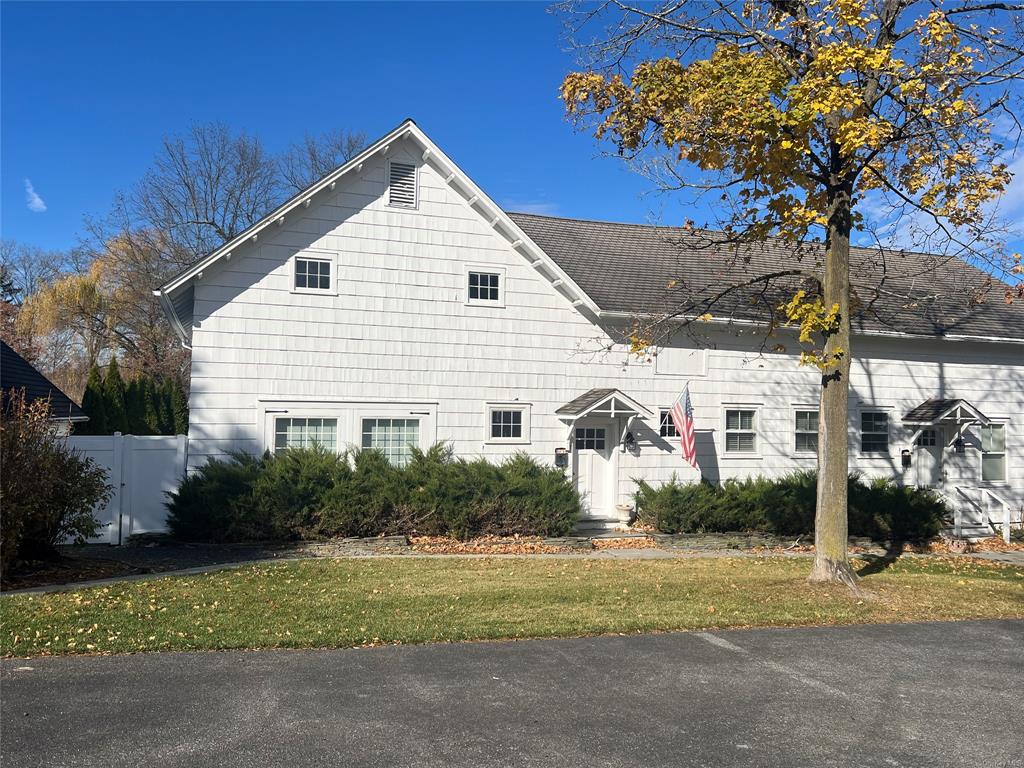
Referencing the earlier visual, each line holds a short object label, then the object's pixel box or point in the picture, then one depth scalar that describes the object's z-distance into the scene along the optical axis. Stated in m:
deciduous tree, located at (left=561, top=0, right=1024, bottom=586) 10.61
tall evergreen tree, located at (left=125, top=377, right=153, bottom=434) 28.12
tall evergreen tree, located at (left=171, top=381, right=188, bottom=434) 30.45
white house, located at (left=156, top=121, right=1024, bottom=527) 16.06
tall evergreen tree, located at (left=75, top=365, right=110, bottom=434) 26.83
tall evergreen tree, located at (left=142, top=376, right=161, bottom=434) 28.38
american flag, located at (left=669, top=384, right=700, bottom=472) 17.38
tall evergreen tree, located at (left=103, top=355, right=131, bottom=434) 27.05
